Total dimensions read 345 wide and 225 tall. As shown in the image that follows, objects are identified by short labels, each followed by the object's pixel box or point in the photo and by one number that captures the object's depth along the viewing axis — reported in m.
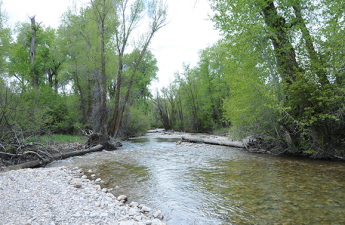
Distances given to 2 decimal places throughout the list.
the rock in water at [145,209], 3.58
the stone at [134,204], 3.80
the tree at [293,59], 6.39
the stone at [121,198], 4.07
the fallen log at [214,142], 11.52
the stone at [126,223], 2.85
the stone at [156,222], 3.03
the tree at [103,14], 13.47
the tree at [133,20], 14.46
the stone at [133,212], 3.35
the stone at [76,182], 4.71
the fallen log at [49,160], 6.67
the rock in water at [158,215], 3.32
